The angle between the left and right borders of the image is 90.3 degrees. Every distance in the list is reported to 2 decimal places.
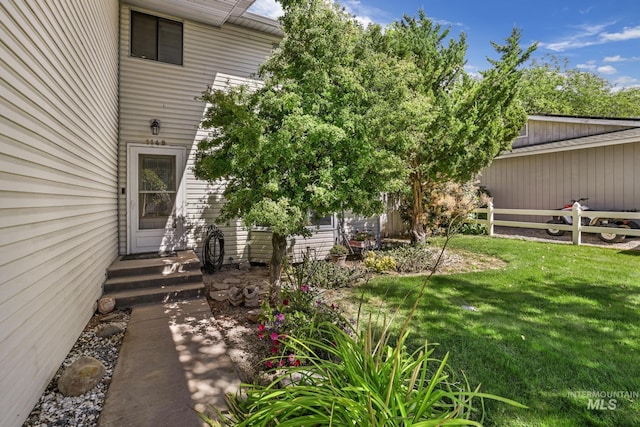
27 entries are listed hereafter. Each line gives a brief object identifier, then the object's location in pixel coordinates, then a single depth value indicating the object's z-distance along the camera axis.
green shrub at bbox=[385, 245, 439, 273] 6.66
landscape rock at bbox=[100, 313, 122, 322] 4.18
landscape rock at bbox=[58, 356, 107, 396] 2.59
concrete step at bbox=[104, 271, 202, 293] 4.85
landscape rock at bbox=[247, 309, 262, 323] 4.16
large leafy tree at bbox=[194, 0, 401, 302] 3.82
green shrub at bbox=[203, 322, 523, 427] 1.32
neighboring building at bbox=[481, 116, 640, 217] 9.58
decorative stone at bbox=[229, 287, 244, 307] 4.81
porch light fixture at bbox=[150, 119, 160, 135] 6.48
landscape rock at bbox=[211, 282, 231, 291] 5.58
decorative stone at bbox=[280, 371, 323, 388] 1.83
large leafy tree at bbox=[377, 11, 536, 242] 6.91
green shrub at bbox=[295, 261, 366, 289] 5.71
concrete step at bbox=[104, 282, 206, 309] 4.64
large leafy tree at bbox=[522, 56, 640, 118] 23.52
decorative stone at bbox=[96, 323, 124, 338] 3.70
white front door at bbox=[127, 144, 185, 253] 6.33
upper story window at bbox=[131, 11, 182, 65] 6.49
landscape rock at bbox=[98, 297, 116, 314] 4.36
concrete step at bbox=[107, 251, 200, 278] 5.14
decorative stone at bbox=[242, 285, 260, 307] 4.73
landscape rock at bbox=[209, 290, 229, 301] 5.05
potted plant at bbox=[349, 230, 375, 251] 8.13
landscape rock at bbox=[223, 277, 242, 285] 5.96
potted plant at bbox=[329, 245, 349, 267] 7.09
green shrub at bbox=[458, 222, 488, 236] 11.21
